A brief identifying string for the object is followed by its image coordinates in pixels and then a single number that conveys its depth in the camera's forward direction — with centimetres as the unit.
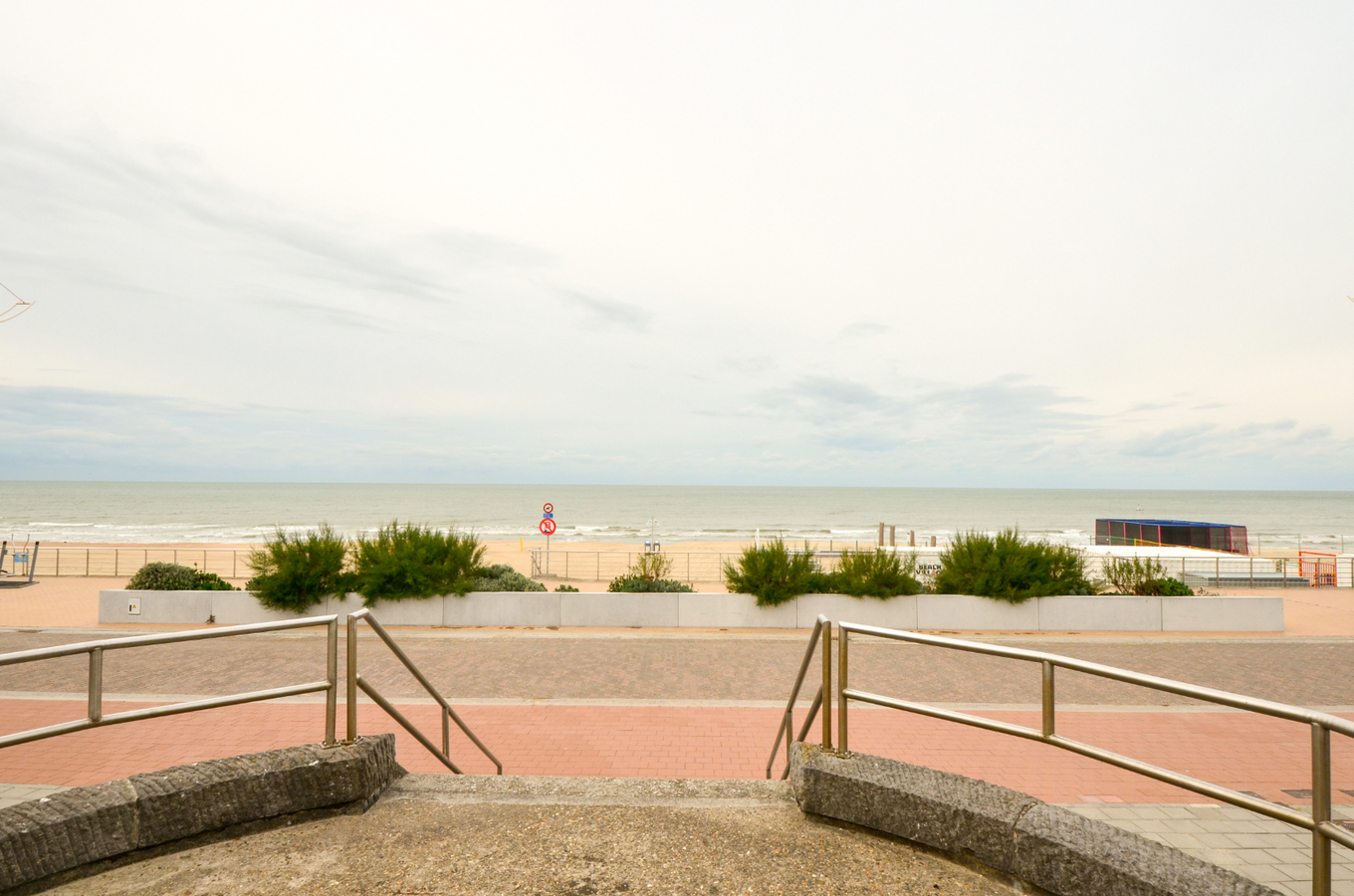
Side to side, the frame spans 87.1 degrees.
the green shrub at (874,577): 1398
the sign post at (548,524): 2319
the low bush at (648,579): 1495
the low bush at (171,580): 1456
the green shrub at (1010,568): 1387
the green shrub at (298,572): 1379
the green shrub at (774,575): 1388
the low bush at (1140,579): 1457
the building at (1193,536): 3094
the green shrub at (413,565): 1395
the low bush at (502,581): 1477
